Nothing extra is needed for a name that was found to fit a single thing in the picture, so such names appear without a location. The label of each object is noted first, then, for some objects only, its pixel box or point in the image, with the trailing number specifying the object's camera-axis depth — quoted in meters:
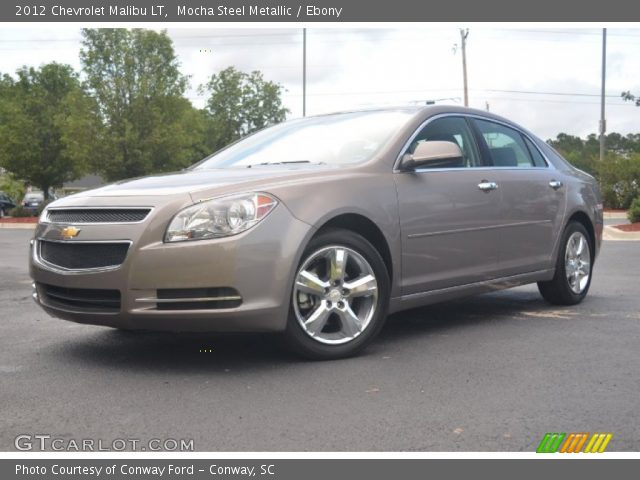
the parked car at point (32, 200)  50.69
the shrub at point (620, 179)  30.67
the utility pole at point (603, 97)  37.75
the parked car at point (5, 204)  48.14
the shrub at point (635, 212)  19.70
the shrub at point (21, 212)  38.75
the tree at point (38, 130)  38.34
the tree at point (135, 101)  34.09
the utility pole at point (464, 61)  39.16
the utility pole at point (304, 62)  42.41
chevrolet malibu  4.24
